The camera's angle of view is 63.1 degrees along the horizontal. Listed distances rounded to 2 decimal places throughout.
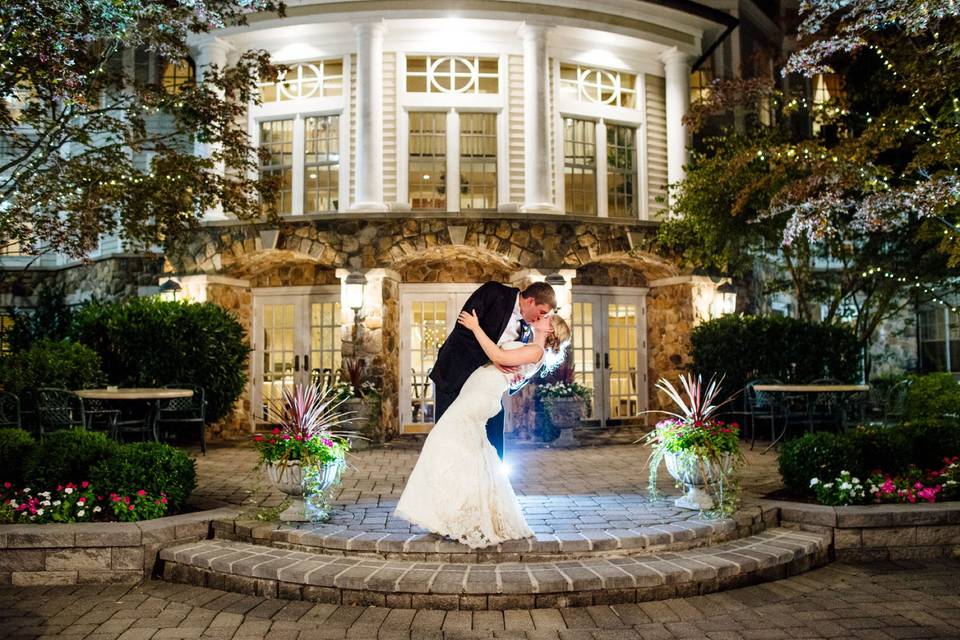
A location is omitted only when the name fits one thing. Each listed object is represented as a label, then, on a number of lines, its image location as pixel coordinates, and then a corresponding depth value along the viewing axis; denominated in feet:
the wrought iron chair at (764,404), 36.19
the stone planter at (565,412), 40.06
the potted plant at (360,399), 39.73
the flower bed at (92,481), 19.51
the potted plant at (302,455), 19.69
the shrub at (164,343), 38.63
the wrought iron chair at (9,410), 30.22
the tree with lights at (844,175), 29.50
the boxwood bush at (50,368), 32.24
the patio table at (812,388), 33.99
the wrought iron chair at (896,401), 38.47
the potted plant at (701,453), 20.58
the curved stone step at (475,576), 15.89
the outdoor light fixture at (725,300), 46.85
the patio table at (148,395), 30.91
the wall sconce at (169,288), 44.14
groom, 17.67
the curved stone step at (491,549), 17.60
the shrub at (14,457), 21.83
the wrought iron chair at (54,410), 30.09
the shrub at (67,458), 20.94
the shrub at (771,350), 42.73
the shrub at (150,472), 20.11
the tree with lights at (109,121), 26.63
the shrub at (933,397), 34.91
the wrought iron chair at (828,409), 35.56
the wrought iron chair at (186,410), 35.78
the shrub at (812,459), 22.07
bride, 17.47
